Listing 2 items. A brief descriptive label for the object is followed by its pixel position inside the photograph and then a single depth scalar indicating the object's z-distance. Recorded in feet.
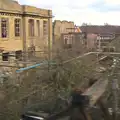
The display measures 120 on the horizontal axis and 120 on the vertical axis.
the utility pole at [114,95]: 11.81
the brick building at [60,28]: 107.86
